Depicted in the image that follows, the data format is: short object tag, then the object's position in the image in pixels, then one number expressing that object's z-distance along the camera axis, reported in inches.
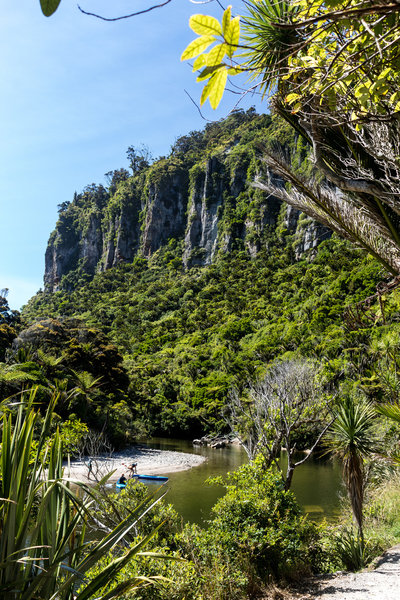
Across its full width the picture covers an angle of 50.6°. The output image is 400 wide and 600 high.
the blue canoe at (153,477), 692.1
